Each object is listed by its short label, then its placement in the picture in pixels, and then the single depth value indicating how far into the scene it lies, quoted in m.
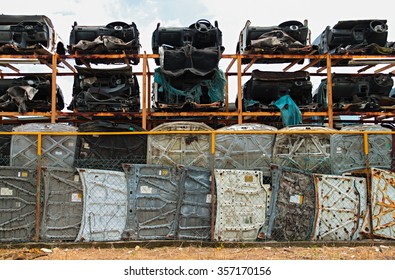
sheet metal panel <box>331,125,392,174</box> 7.19
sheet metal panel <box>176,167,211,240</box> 6.80
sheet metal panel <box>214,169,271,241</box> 6.77
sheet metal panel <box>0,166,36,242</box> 6.71
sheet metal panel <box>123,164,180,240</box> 6.78
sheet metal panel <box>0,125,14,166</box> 7.55
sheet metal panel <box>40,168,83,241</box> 6.73
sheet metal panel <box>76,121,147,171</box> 7.18
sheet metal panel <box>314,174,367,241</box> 6.85
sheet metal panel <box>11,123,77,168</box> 7.11
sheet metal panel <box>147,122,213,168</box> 7.19
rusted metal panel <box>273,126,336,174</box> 7.17
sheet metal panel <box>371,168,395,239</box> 6.85
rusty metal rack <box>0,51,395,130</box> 9.92
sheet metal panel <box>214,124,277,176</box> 7.14
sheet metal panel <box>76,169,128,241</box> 6.72
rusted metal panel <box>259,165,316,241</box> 6.81
